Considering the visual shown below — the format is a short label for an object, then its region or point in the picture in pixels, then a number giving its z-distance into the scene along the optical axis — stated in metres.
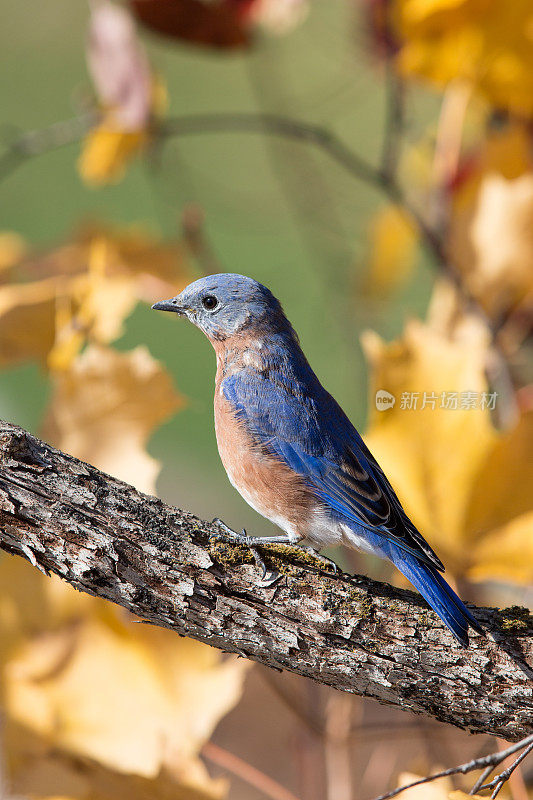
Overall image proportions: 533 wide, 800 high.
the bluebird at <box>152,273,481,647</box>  4.13
